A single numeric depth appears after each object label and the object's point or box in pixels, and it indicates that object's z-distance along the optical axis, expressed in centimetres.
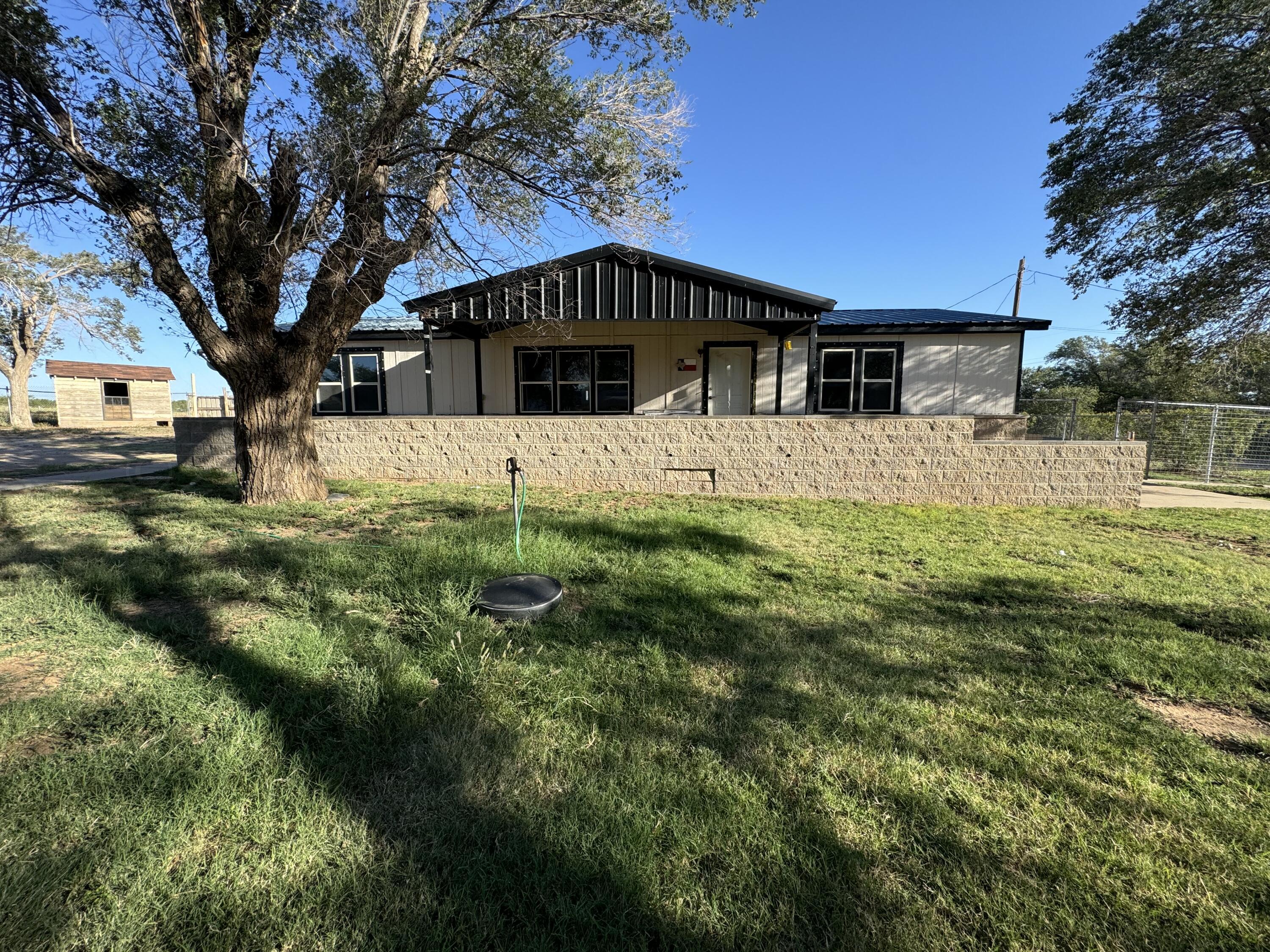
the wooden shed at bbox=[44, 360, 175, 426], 2322
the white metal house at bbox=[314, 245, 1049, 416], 1229
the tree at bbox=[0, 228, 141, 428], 2105
